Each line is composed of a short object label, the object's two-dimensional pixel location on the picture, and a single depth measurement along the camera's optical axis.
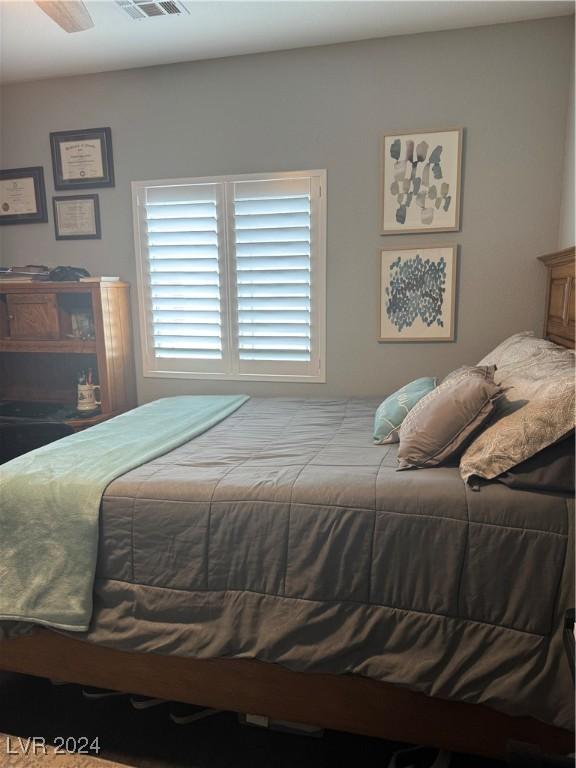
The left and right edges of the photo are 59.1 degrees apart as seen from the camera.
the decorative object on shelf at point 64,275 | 3.04
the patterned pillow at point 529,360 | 1.63
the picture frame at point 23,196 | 3.32
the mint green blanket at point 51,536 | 1.53
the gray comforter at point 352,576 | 1.29
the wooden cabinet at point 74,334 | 3.02
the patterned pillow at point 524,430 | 1.31
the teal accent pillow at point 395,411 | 1.96
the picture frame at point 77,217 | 3.25
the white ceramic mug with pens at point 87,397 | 3.12
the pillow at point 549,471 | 1.31
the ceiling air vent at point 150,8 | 2.27
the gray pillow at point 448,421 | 1.52
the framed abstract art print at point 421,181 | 2.69
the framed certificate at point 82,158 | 3.15
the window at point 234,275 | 2.94
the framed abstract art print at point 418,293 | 2.79
